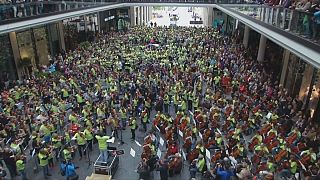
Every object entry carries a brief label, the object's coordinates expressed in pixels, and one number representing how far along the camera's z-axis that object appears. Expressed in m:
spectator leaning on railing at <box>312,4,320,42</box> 10.43
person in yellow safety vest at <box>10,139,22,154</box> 11.43
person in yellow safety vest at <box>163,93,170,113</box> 16.33
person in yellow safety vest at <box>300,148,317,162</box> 10.73
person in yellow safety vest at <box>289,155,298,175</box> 10.34
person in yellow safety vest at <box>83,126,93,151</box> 12.61
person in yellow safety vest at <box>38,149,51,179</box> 11.07
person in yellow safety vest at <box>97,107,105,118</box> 14.47
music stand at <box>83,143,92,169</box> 12.59
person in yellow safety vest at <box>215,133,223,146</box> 12.08
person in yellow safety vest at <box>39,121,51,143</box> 12.56
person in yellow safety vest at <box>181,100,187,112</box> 15.26
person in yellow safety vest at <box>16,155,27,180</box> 10.78
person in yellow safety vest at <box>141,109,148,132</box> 14.48
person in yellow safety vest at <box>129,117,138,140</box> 13.80
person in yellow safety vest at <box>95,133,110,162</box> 11.35
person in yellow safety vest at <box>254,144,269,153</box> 11.27
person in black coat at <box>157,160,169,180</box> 10.87
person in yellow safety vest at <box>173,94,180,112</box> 15.96
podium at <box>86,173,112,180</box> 11.04
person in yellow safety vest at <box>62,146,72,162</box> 11.09
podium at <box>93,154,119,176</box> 11.24
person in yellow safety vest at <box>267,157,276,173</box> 10.39
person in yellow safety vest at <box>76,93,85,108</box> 16.27
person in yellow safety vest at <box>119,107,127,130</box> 14.63
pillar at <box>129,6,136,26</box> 47.98
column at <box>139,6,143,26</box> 56.25
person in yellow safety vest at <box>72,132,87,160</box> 12.34
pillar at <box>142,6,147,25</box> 59.84
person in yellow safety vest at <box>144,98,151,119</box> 15.87
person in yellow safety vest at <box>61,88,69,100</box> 17.08
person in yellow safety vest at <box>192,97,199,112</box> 15.80
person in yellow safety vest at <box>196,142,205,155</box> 11.59
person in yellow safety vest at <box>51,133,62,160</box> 12.04
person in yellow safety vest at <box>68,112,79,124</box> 13.59
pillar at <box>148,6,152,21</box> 68.06
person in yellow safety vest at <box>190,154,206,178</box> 10.87
